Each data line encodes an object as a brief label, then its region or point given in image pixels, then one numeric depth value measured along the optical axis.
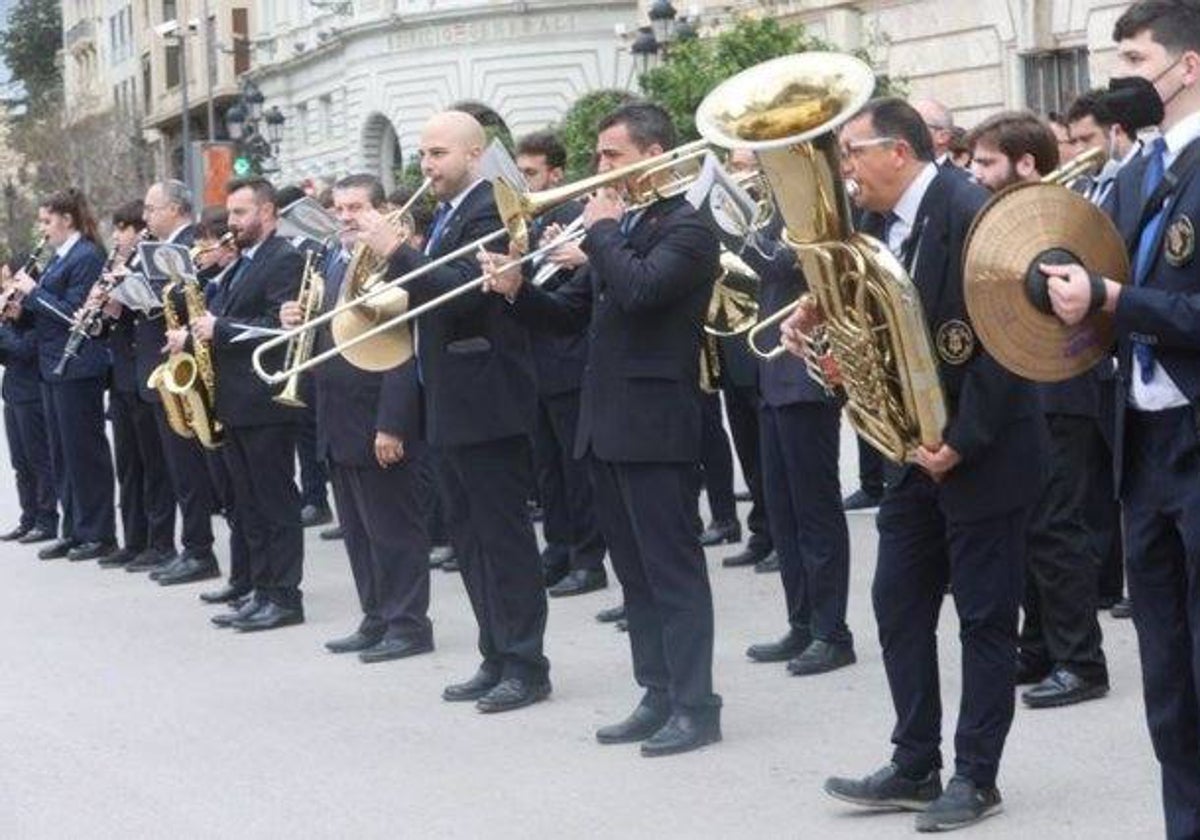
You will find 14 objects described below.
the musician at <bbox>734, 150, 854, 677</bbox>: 9.93
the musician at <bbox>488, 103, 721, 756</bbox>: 8.64
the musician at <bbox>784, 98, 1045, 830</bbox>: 7.26
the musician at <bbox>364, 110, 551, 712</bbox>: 9.60
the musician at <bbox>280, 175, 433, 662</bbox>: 11.17
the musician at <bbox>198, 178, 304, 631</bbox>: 12.12
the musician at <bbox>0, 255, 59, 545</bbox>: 16.33
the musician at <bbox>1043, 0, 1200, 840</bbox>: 6.00
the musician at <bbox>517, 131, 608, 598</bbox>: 12.71
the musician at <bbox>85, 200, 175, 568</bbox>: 14.50
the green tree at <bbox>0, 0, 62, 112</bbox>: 117.56
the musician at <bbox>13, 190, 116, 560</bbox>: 15.25
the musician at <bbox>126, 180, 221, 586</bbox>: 13.74
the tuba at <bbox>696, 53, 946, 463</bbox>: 7.13
